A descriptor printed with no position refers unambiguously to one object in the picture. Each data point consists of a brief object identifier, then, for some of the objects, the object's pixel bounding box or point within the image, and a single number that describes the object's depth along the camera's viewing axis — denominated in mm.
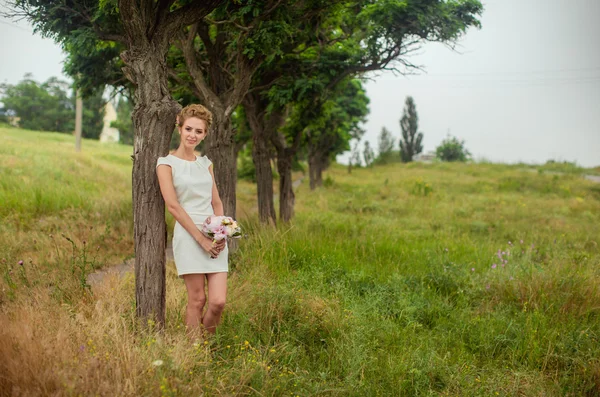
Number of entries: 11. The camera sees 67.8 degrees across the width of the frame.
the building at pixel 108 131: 54750
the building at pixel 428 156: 97512
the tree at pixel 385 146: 55781
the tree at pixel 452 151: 74688
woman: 4129
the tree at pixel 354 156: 40738
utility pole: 22427
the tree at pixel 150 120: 4449
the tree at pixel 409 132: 65062
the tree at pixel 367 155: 47188
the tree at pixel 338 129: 25347
